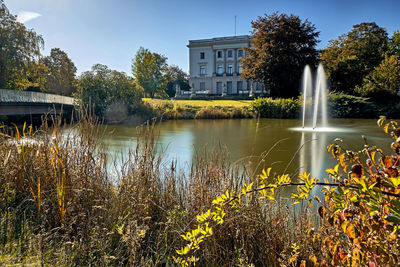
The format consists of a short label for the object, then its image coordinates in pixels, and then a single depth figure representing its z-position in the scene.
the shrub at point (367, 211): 1.20
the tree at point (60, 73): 36.16
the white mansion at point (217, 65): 50.25
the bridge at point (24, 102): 15.02
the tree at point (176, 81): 56.55
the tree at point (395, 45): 31.44
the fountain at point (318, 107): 16.71
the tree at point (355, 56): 29.89
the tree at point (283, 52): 29.23
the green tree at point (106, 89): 21.19
